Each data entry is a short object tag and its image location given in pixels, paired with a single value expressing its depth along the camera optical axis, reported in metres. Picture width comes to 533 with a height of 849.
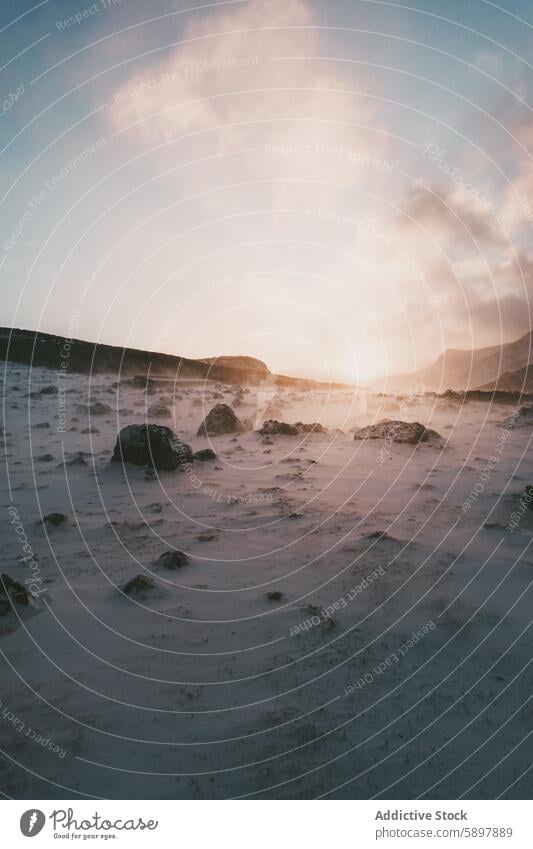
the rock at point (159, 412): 29.56
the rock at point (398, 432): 21.06
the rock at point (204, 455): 18.98
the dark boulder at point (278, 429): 23.77
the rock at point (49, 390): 35.04
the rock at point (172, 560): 10.19
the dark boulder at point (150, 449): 17.75
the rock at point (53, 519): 12.41
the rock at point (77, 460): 18.05
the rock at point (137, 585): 9.09
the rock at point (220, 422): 25.06
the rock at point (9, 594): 8.43
